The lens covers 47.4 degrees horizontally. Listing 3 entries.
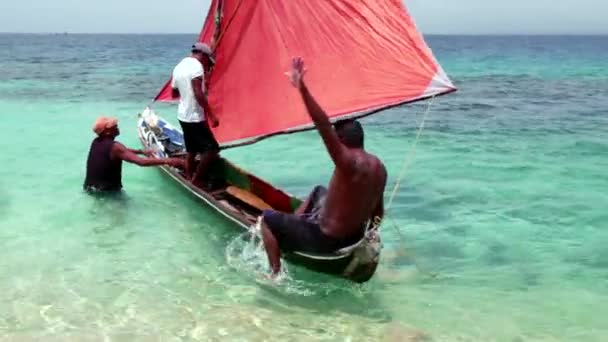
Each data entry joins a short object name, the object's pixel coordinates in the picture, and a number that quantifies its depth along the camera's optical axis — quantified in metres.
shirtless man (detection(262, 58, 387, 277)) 5.34
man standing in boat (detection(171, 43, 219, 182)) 8.77
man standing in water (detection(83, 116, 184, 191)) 9.05
